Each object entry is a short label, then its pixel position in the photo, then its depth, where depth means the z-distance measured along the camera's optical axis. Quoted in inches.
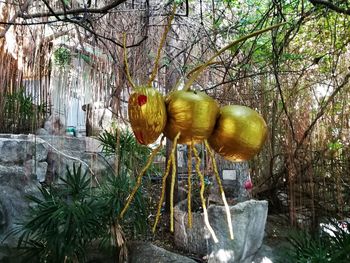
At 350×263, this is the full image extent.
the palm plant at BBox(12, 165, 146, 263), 72.4
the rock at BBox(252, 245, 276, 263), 84.1
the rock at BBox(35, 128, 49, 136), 116.3
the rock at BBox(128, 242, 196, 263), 81.9
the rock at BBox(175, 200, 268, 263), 75.3
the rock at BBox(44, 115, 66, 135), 118.5
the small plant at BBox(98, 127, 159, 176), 100.8
